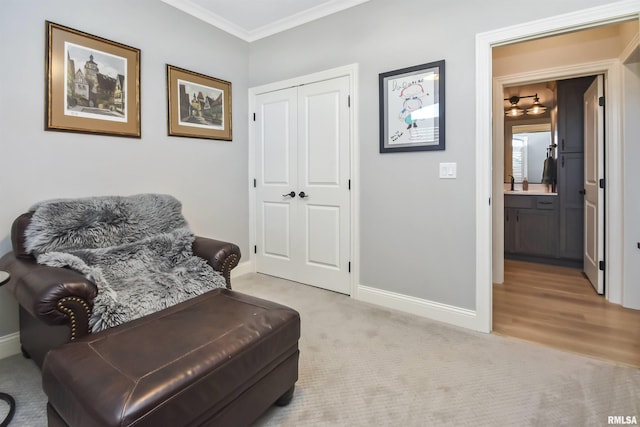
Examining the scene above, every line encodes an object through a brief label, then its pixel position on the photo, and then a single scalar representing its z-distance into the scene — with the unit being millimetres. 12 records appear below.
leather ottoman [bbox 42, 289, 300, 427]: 1003
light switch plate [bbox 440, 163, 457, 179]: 2408
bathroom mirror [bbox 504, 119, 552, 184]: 4911
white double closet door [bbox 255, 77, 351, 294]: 3016
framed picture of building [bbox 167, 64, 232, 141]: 2898
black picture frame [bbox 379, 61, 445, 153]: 2441
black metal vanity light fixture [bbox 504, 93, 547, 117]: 4797
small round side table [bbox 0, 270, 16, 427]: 1439
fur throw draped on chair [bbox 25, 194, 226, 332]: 1637
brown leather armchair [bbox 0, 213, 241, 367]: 1370
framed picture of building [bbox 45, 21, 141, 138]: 2195
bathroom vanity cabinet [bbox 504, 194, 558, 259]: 4168
